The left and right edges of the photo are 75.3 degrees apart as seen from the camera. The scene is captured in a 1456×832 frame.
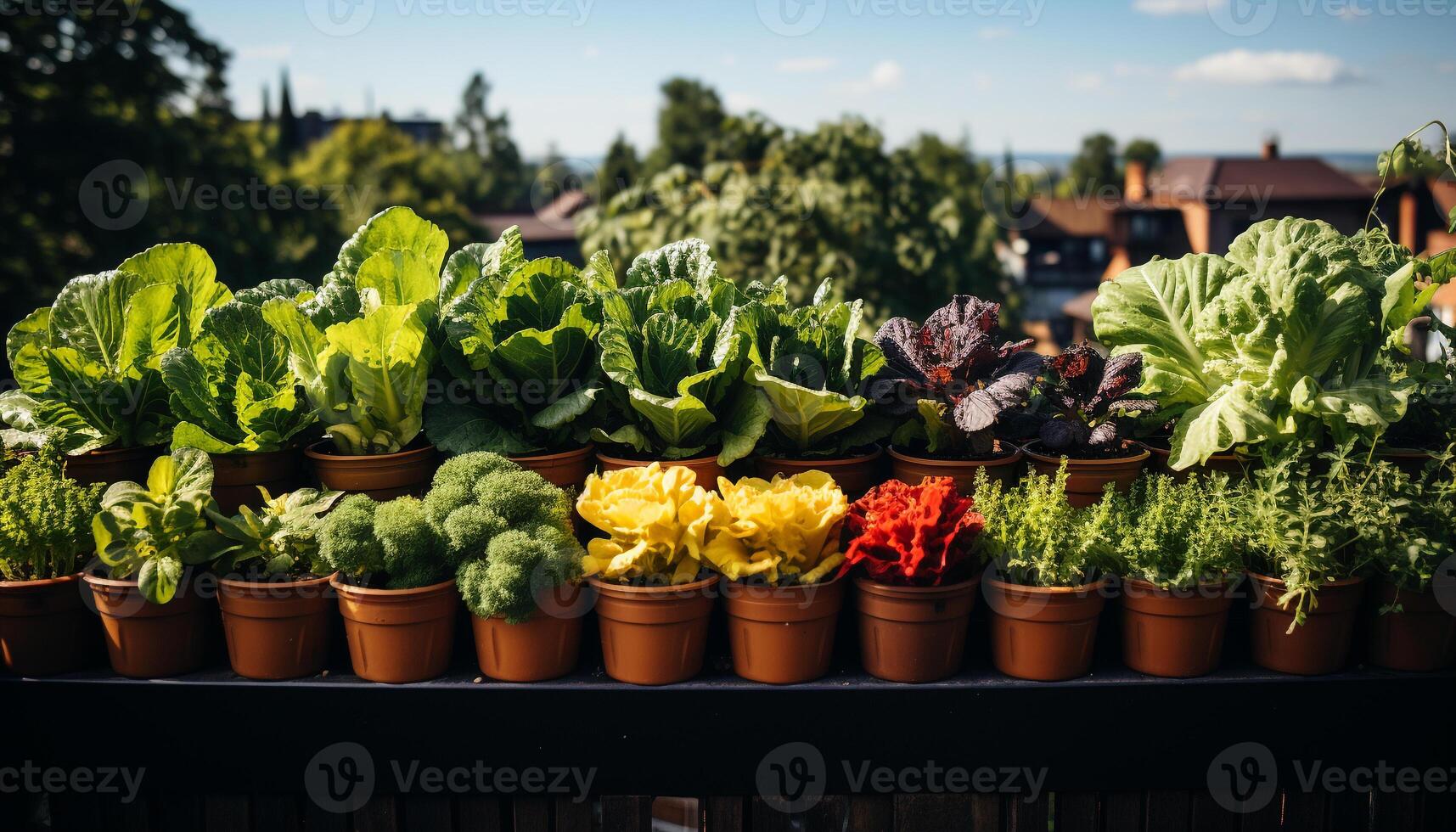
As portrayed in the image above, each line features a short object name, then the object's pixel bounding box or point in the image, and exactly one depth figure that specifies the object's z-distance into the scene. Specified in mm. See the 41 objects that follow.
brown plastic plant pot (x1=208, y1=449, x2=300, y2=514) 2266
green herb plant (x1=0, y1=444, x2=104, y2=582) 2076
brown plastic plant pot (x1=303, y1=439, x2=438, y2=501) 2232
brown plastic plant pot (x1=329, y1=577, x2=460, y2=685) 1938
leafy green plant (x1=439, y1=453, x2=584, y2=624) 1896
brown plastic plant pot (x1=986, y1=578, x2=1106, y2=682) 1970
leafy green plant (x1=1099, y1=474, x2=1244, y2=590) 1981
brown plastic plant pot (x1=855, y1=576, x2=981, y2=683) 1947
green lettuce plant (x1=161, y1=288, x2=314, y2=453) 2193
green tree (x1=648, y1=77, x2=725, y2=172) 44719
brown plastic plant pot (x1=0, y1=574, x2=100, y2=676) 2082
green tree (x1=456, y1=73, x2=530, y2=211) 66688
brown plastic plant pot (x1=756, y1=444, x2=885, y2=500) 2281
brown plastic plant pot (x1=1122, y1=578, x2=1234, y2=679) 1995
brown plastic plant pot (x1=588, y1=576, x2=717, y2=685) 1939
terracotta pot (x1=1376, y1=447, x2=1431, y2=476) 2281
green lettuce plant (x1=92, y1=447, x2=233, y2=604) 1947
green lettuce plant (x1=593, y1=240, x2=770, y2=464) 2201
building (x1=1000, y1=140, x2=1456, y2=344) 36688
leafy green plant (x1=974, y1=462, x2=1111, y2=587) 1975
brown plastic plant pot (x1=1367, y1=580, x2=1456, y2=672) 2072
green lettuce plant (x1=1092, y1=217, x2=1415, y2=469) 2105
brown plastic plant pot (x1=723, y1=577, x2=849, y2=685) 1946
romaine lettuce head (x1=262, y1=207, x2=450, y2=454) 2166
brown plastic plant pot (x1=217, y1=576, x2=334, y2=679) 1992
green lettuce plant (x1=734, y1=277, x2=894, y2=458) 2199
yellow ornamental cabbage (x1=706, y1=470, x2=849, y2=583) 1938
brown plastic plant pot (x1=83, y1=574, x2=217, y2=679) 2037
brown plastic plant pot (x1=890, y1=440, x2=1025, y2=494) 2248
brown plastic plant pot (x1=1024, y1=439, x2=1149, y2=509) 2246
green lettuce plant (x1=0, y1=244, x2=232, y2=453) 2346
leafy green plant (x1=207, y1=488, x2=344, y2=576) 2029
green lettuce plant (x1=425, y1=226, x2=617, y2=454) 2262
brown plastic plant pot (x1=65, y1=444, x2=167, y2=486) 2354
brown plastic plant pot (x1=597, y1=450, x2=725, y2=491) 2243
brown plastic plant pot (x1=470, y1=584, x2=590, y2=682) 1961
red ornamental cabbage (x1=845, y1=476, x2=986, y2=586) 1924
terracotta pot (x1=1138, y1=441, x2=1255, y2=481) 2348
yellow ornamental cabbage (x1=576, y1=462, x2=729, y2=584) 1938
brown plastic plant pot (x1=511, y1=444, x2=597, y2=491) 2271
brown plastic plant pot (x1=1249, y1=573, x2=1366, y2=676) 2031
